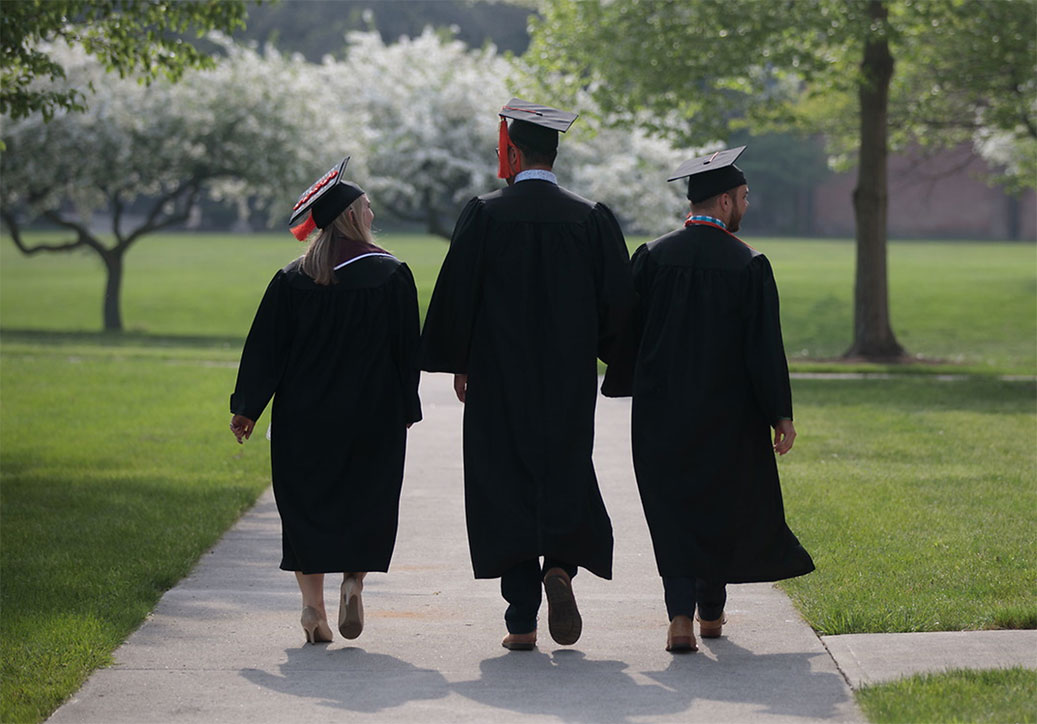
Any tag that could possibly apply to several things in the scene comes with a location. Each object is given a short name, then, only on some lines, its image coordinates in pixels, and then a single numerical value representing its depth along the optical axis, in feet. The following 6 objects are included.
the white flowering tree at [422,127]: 212.43
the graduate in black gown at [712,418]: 35.70
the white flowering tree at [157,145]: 183.32
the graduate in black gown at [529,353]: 35.40
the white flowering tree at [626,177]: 220.02
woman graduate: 36.94
